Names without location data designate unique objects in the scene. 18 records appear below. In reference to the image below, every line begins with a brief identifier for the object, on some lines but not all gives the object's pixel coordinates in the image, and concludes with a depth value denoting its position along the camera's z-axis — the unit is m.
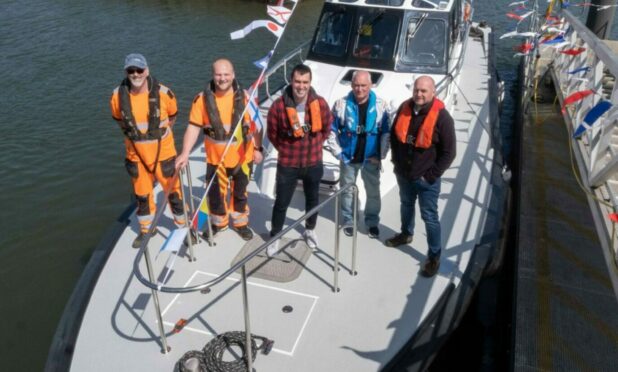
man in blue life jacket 3.87
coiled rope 3.11
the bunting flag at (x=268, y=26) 4.57
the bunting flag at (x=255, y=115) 4.05
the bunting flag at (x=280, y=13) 4.69
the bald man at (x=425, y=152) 3.53
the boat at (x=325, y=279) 3.33
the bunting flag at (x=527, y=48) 8.96
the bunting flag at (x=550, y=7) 8.51
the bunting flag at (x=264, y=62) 4.40
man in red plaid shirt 3.75
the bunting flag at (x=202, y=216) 4.18
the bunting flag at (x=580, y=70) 5.90
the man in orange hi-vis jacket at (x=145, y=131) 3.95
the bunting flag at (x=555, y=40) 6.82
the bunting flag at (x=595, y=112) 4.28
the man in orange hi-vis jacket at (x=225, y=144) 3.88
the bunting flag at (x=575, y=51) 6.37
